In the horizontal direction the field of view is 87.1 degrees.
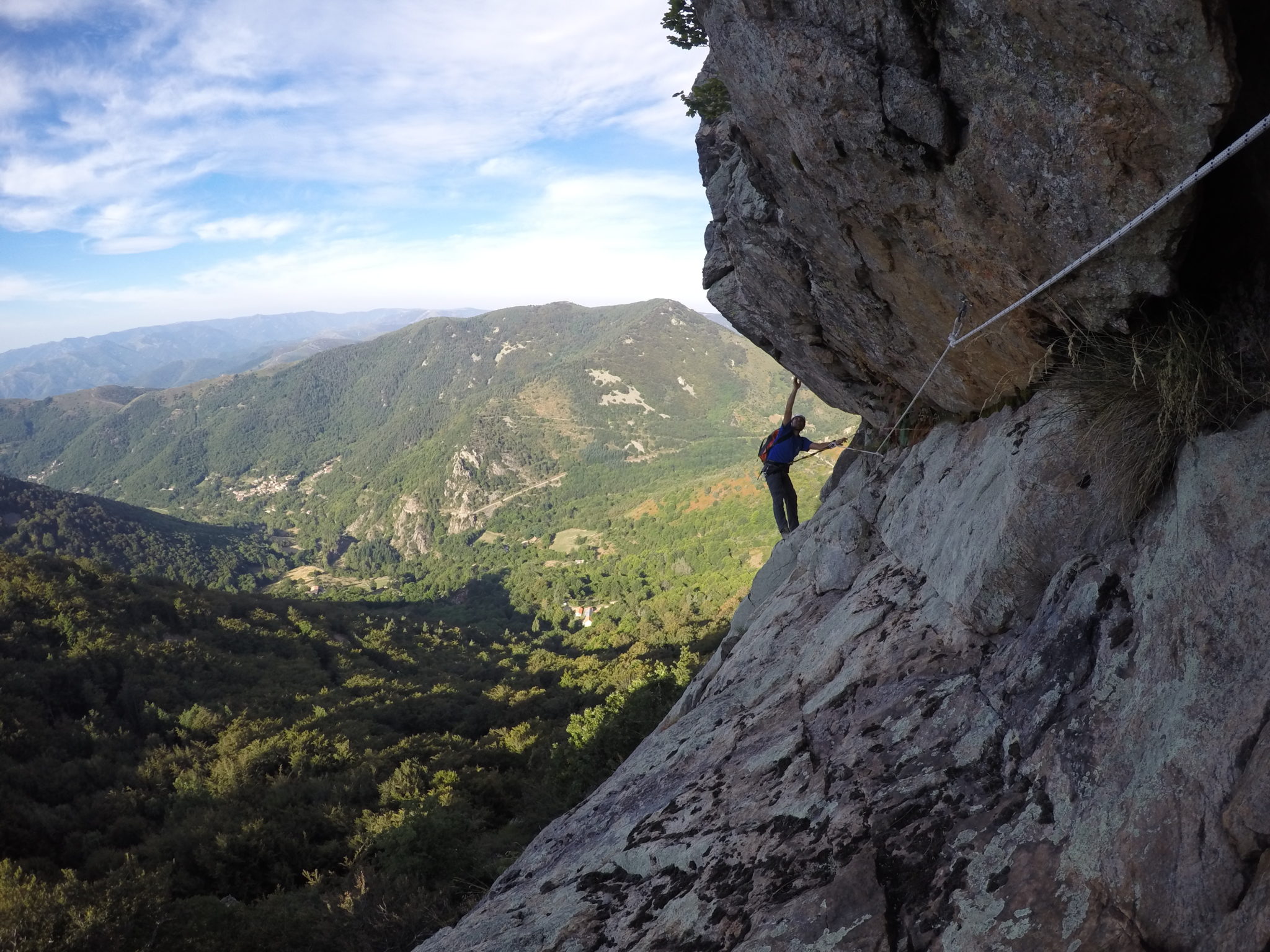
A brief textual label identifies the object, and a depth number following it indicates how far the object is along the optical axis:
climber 11.95
